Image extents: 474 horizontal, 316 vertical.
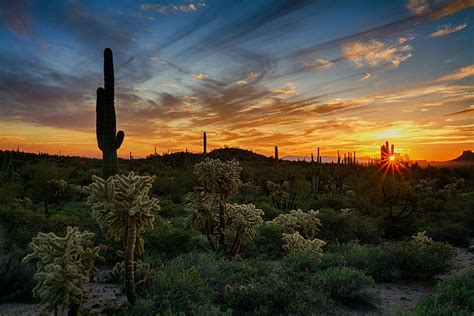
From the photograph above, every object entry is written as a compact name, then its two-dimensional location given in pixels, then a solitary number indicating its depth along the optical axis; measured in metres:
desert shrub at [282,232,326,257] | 9.16
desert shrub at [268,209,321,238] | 10.61
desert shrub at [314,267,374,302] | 7.00
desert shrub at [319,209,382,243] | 12.96
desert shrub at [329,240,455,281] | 8.61
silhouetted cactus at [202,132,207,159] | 33.62
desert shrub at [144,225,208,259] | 9.67
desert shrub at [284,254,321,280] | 8.32
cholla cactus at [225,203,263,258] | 8.72
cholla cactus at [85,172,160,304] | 5.29
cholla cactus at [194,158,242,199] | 9.05
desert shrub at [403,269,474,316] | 5.52
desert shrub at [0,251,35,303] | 6.74
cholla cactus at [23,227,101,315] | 4.52
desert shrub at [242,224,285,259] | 10.70
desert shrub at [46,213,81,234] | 11.46
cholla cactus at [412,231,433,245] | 10.28
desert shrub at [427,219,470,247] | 13.17
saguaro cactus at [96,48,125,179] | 12.06
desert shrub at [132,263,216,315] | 5.59
